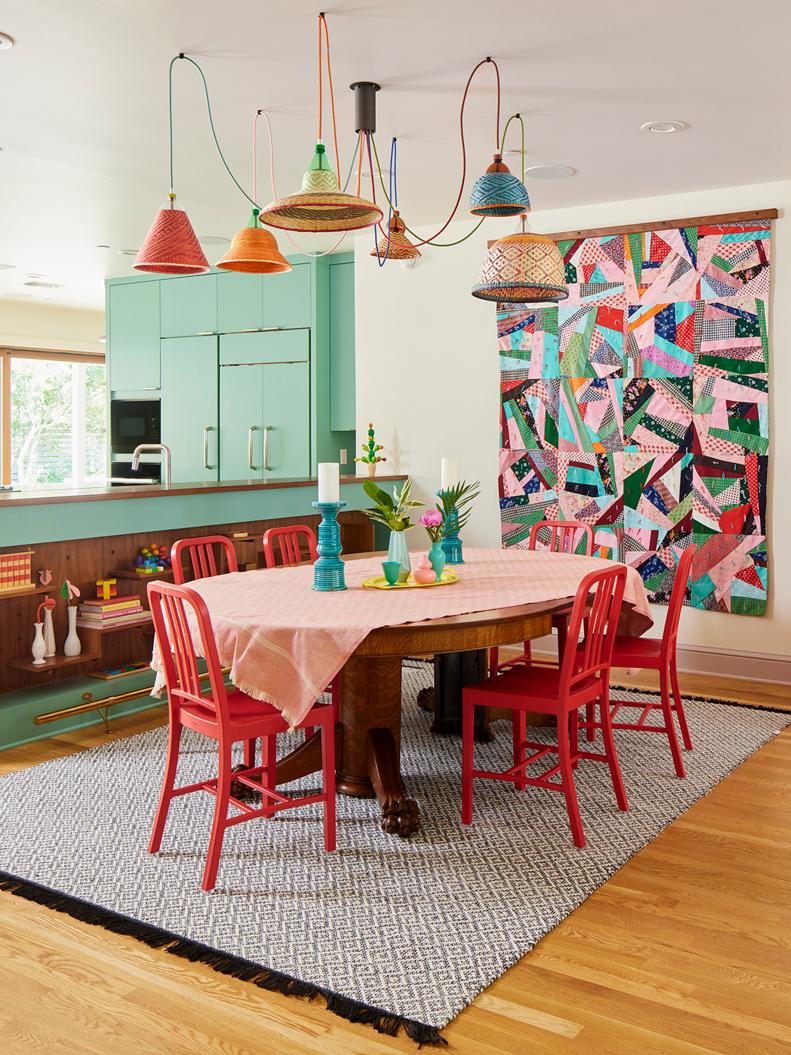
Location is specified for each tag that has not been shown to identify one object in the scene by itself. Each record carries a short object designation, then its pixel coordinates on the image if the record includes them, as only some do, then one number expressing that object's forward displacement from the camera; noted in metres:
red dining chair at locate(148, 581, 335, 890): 2.67
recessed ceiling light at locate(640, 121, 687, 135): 4.09
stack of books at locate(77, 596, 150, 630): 4.33
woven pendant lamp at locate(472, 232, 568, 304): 3.44
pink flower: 3.49
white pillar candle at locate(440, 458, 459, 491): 3.92
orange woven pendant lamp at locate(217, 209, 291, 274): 3.38
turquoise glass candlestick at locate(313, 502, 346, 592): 3.28
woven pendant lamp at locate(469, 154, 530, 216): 3.30
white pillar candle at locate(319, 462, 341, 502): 3.14
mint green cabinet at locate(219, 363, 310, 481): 6.96
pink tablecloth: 2.73
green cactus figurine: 6.20
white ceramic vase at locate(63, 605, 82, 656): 4.29
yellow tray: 3.39
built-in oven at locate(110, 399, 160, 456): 7.91
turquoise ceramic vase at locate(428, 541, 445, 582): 3.55
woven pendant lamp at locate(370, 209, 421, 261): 3.78
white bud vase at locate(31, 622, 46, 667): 4.14
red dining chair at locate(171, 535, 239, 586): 3.77
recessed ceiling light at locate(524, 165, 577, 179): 4.73
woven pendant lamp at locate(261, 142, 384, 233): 2.76
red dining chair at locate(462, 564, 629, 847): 2.94
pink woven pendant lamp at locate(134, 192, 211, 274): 3.33
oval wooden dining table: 2.82
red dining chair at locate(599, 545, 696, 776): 3.54
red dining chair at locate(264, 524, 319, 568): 4.13
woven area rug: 2.29
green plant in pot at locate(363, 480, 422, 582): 3.25
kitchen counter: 4.02
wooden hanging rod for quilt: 4.96
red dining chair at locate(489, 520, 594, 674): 3.89
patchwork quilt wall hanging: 5.07
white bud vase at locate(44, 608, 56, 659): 4.21
